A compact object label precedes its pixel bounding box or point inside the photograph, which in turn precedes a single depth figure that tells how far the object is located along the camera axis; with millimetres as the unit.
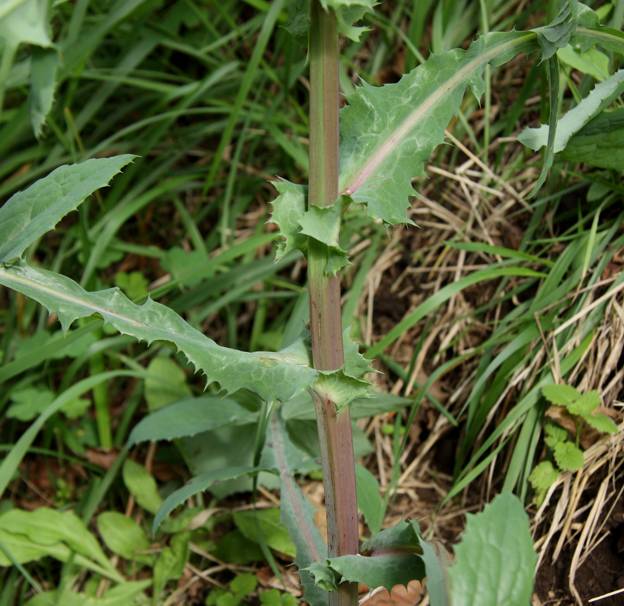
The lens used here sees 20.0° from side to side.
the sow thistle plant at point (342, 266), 518
